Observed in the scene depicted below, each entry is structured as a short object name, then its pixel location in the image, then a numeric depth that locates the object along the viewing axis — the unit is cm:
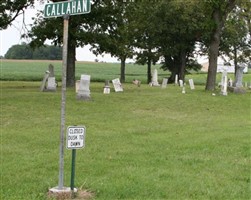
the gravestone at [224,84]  2398
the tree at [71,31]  2467
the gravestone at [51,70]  2196
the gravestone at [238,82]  2623
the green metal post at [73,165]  572
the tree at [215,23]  2709
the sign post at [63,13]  551
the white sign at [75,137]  564
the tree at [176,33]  4250
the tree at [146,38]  4368
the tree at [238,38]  3626
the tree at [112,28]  2570
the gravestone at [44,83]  2180
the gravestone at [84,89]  1812
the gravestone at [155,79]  3393
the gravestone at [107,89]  2223
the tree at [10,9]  2665
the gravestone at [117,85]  2397
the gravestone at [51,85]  2205
